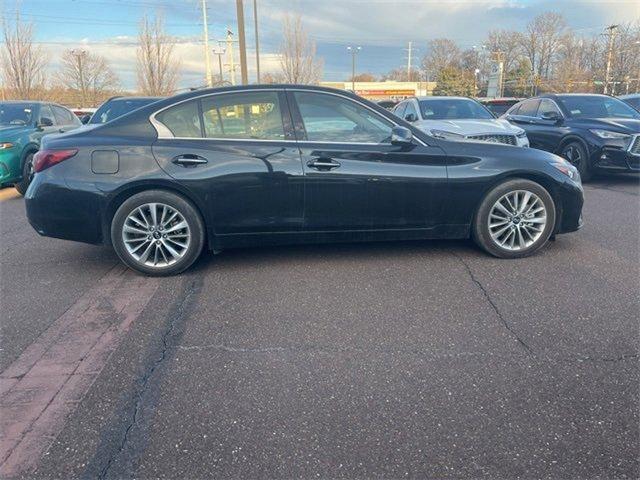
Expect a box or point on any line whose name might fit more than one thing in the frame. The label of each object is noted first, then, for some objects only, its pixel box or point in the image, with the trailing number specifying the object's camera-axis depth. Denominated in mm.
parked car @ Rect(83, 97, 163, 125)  10195
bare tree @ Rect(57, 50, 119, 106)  44156
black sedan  4398
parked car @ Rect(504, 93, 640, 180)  8867
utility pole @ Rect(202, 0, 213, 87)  39031
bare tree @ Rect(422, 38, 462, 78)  75812
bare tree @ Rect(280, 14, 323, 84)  43312
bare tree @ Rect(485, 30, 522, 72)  66625
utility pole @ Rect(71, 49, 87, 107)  44694
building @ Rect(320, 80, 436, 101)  68500
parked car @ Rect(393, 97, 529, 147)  8234
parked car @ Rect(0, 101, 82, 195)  8703
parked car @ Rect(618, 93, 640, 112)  12609
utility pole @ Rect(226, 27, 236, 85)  41188
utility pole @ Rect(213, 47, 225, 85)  42919
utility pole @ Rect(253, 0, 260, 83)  30227
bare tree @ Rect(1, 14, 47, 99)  24422
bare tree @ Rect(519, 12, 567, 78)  59356
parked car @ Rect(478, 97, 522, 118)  24359
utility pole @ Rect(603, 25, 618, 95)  38634
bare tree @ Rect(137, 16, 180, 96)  33219
